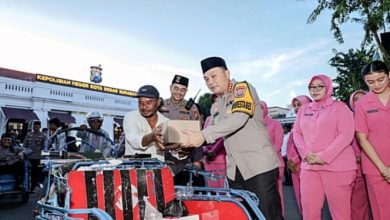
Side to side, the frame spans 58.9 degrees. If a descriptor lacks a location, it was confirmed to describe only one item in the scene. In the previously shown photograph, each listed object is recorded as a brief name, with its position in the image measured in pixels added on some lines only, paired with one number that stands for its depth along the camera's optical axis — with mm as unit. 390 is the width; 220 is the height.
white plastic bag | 2264
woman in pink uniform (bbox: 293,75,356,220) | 2799
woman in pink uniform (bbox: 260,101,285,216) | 4252
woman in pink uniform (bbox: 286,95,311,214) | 3910
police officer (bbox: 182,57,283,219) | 2250
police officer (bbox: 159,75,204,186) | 4027
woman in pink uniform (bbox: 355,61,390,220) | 2844
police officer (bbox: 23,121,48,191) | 7359
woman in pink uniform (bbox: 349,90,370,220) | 3568
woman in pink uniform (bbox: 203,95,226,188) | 3689
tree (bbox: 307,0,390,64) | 9000
